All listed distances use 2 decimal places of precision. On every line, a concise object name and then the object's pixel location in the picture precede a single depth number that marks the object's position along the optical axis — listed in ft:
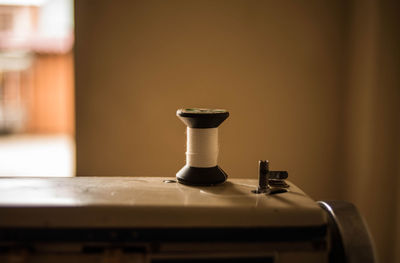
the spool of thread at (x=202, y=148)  1.56
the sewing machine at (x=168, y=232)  1.41
